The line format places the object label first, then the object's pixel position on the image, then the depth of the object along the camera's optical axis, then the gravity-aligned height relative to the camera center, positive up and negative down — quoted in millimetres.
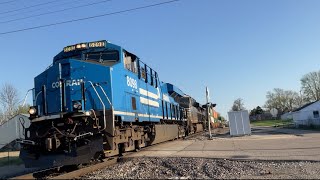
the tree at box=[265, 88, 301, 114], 80401 +2564
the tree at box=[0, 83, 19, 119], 48547 +3660
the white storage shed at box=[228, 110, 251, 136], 17439 -1052
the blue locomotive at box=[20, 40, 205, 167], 7298 +416
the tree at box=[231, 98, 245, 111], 79252 +2045
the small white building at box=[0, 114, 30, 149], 30644 -951
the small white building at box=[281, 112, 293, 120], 63583 -2433
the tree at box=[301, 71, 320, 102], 66530 +5662
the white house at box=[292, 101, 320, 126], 29092 -1038
